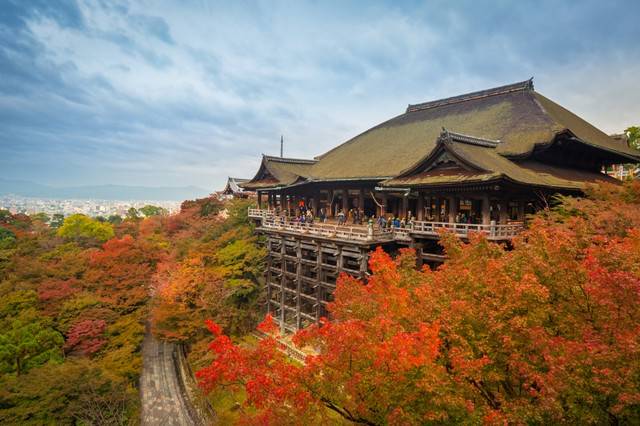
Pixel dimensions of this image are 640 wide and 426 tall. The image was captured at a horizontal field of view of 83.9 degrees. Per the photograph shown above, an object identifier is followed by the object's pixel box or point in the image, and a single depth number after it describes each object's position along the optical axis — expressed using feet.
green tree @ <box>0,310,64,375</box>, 55.36
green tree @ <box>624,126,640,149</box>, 114.73
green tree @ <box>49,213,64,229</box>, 290.76
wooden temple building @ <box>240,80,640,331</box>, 60.13
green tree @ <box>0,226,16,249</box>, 112.80
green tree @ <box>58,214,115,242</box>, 151.33
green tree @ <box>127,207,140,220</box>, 251.27
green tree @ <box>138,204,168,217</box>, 294.74
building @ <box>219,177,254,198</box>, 128.47
